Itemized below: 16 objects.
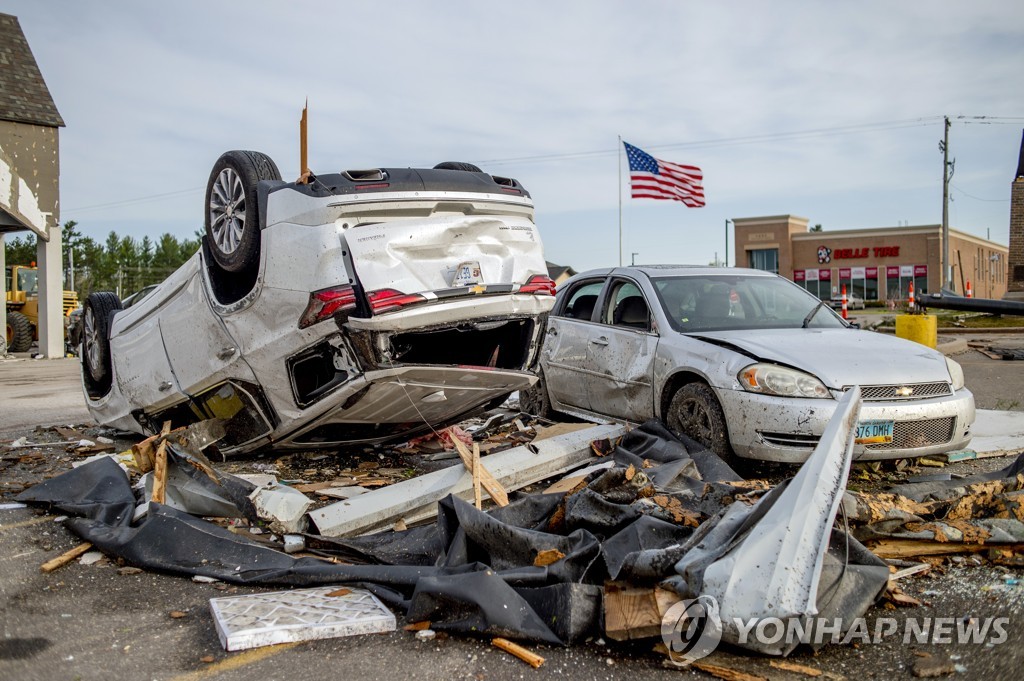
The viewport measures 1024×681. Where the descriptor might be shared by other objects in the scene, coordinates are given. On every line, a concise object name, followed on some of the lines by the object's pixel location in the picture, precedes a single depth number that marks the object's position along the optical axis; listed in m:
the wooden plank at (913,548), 4.16
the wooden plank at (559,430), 6.56
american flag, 26.28
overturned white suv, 5.22
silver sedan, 5.62
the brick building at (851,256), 57.31
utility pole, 40.09
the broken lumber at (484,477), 5.12
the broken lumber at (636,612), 3.31
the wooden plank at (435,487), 4.89
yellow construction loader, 26.39
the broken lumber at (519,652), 3.21
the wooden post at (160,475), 5.10
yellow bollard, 13.51
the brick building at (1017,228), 39.62
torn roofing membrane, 3.17
